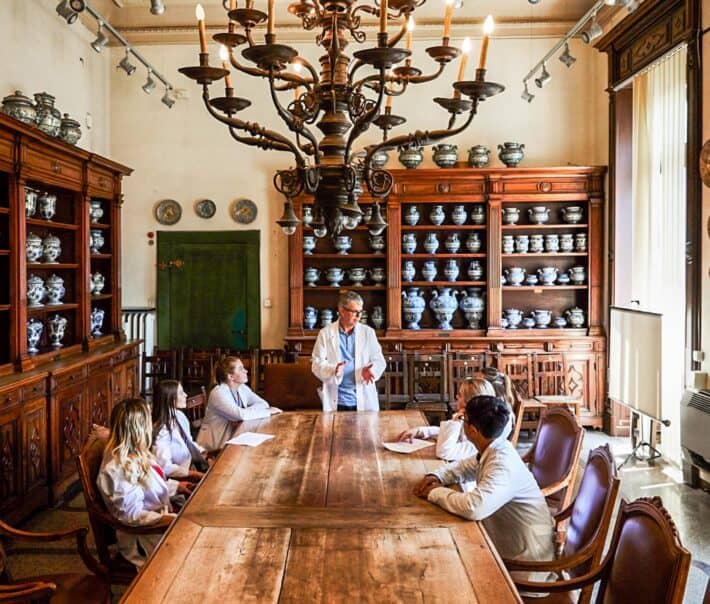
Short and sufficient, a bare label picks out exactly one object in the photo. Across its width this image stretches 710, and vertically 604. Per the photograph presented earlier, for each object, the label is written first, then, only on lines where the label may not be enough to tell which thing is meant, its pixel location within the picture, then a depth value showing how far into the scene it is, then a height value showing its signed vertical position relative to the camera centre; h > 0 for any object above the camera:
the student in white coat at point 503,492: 2.55 -0.74
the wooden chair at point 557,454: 3.17 -0.76
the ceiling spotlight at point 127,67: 6.30 +2.04
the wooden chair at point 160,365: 7.07 -0.72
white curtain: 5.57 +0.73
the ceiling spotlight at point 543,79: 6.53 +2.00
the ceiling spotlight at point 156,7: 5.01 +2.06
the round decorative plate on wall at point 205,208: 7.60 +0.93
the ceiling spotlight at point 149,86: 6.72 +2.00
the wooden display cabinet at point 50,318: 4.41 -0.21
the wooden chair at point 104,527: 2.77 -0.92
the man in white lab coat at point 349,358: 4.64 -0.43
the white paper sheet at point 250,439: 3.55 -0.75
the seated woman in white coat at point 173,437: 3.56 -0.75
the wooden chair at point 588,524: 2.38 -0.82
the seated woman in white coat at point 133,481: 2.84 -0.77
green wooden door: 7.60 +0.04
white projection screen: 4.93 -0.49
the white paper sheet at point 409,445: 3.44 -0.75
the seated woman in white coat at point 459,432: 3.28 -0.65
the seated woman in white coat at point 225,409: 4.11 -0.68
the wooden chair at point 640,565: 1.79 -0.74
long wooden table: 1.92 -0.79
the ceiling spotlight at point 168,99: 6.96 +1.95
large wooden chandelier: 2.71 +0.84
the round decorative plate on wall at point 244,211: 7.58 +0.90
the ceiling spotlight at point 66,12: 5.09 +2.06
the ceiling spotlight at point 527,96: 6.80 +1.92
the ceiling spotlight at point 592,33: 5.33 +1.99
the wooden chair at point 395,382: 6.41 -0.82
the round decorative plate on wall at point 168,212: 7.61 +0.89
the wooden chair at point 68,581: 2.32 -1.07
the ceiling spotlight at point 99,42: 5.67 +2.05
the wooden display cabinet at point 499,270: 6.95 +0.25
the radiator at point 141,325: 7.61 -0.33
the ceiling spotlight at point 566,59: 6.14 +2.06
